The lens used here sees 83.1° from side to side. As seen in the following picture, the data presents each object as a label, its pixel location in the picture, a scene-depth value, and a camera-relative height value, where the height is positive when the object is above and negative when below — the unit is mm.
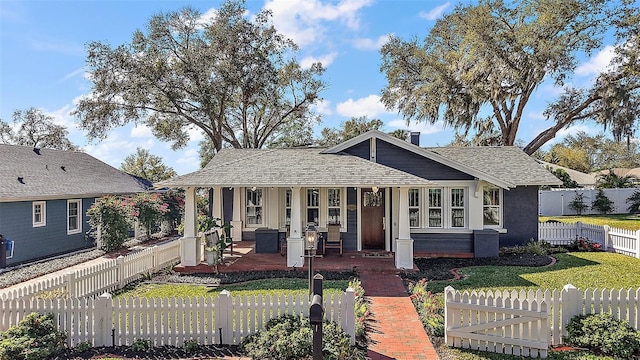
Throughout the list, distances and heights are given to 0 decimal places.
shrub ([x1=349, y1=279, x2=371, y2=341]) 6309 -2439
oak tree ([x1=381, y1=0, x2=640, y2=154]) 22094 +7946
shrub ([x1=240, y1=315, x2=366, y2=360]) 5496 -2408
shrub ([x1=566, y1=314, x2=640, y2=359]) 5516 -2359
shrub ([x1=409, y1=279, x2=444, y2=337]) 6449 -2458
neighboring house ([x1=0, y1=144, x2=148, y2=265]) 13531 -345
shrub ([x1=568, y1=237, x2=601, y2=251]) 14047 -2353
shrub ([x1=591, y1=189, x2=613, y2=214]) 26453 -1304
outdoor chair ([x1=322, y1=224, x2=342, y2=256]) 13281 -1865
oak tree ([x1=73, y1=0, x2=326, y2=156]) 25016 +8451
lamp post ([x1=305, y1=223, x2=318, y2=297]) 6941 -1041
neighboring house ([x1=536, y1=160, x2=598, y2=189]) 33712 +722
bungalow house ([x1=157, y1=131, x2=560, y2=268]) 11750 -401
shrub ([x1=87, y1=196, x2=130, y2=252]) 15375 -1350
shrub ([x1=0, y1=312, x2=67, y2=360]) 5504 -2387
